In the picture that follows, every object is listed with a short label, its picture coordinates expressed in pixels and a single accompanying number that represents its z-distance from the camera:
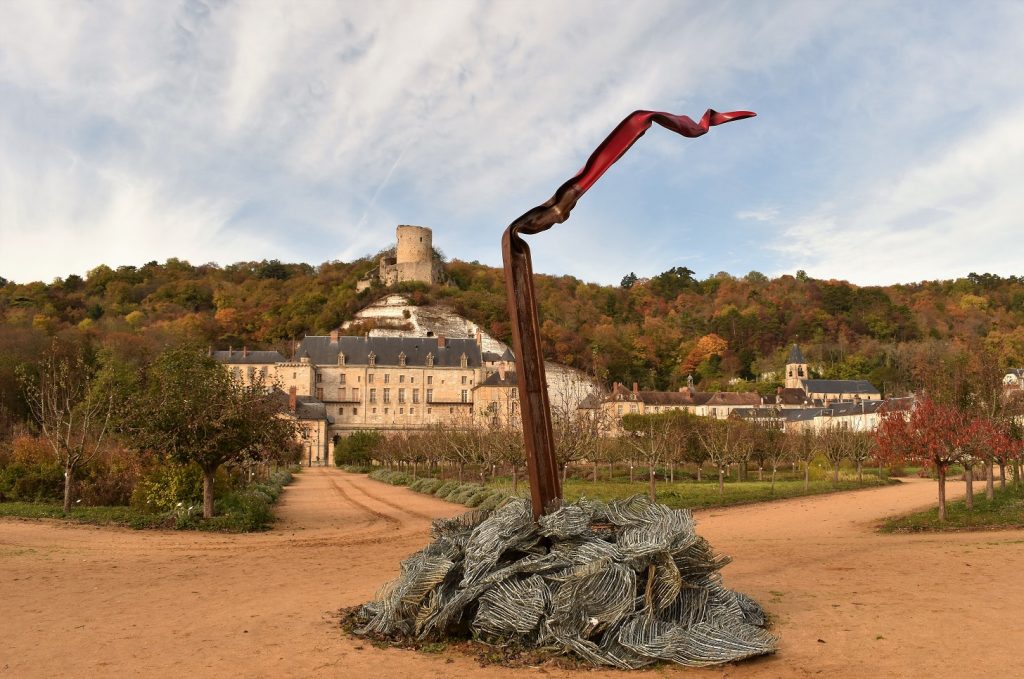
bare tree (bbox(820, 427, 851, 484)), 34.65
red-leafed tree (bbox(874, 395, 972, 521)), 16.69
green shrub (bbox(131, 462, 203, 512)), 18.48
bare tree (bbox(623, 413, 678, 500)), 30.73
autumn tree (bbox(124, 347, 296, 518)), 17.41
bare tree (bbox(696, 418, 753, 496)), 32.31
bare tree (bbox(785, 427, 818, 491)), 37.69
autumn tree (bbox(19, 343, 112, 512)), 19.98
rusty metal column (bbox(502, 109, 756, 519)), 8.26
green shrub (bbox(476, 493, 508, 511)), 21.23
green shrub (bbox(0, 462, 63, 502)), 21.75
